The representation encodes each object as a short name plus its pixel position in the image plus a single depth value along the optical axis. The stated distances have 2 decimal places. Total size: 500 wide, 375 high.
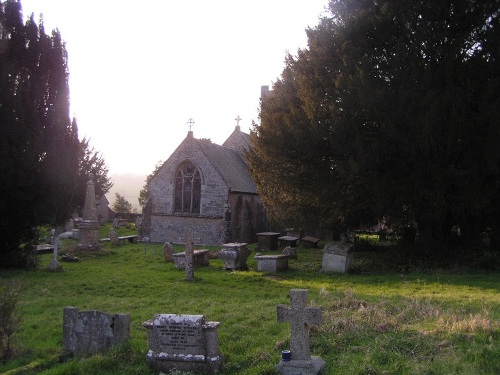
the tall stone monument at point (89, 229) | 21.62
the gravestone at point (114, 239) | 25.50
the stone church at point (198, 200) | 26.48
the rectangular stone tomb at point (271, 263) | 15.77
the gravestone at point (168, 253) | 18.88
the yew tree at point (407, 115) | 14.35
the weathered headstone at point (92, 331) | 7.23
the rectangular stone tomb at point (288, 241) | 25.06
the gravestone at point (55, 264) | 16.08
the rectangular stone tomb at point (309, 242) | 25.61
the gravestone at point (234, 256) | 16.20
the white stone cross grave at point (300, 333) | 5.80
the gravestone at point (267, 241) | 23.55
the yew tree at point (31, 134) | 15.53
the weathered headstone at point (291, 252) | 19.72
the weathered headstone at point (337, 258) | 15.44
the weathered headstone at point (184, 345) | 6.43
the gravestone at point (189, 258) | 14.27
